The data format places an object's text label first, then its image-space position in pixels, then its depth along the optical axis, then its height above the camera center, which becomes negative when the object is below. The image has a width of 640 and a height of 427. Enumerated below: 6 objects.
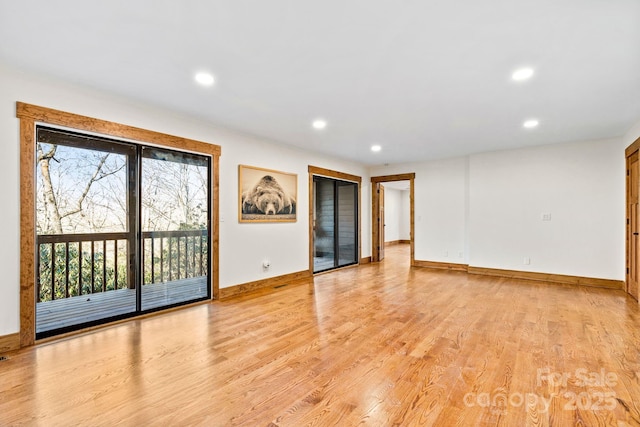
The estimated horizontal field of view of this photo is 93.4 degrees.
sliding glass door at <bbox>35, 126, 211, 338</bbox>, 2.92 -0.16
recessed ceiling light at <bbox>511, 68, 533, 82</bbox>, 2.59 +1.21
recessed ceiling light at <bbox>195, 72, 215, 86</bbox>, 2.73 +1.26
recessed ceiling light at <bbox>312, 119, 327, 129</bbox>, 4.00 +1.22
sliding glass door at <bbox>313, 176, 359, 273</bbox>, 6.34 -0.24
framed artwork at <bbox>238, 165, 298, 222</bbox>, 4.57 +0.30
